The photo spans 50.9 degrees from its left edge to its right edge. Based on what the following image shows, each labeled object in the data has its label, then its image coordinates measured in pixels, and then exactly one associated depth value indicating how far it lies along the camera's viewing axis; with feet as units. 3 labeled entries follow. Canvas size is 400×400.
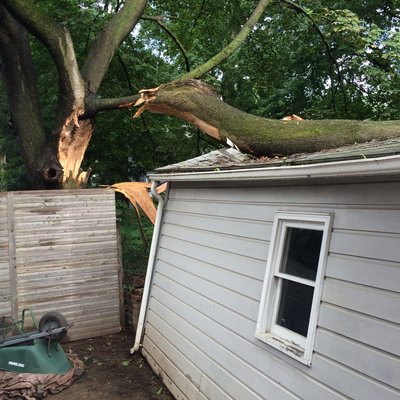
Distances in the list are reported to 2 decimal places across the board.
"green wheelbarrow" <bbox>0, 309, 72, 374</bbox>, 16.84
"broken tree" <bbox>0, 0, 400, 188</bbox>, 20.31
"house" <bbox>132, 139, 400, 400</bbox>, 9.04
